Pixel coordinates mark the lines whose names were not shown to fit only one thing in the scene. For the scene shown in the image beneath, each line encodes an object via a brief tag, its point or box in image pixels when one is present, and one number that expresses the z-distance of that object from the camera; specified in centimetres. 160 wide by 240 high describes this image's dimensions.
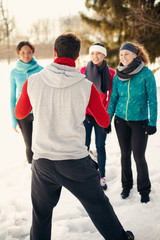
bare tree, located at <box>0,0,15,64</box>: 2979
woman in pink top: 358
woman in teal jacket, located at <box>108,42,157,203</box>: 290
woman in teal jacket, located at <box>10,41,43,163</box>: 370
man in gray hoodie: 165
